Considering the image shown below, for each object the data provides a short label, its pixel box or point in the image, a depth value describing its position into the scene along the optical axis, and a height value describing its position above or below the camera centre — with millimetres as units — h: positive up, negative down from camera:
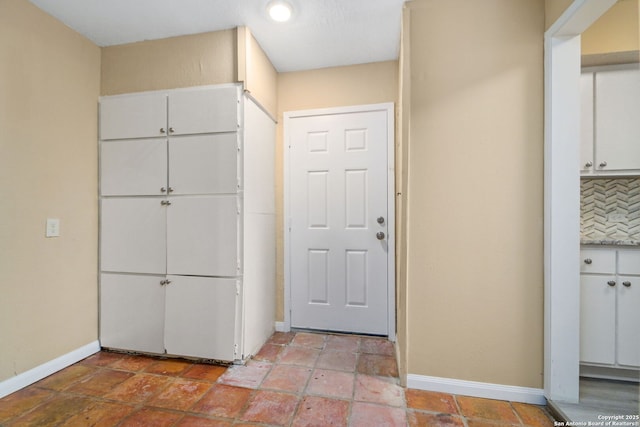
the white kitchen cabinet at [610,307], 1649 -581
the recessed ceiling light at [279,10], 1701 +1311
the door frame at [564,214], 1443 -1
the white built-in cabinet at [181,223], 1902 -81
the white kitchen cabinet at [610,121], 1728 +610
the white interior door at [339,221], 2357 -80
